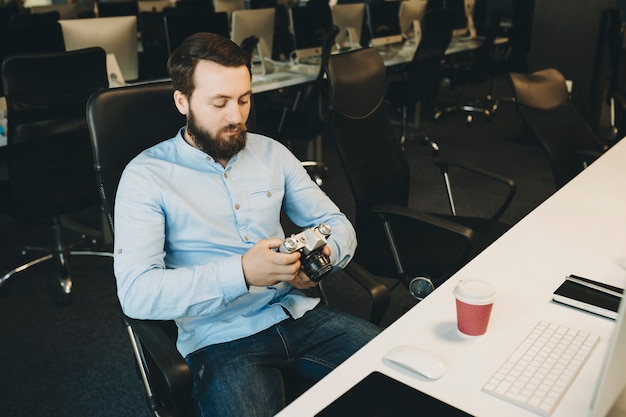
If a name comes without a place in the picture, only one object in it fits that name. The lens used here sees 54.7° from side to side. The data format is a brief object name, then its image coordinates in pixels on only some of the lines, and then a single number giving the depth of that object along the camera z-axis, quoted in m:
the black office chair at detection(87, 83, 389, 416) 1.39
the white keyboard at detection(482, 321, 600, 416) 0.99
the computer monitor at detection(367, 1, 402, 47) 5.68
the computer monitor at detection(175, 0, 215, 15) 6.69
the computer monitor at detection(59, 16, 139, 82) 3.50
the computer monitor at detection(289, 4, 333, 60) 4.70
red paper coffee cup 1.12
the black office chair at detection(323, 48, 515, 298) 2.04
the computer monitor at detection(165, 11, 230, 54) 4.00
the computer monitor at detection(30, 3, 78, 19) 5.53
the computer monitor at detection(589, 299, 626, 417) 0.74
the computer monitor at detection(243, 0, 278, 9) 7.33
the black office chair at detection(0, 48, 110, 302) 2.43
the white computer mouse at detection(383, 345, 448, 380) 1.05
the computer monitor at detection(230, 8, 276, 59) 4.27
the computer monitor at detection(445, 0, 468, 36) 6.51
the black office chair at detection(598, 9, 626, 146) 4.14
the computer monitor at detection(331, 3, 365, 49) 5.20
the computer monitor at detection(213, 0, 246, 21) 6.14
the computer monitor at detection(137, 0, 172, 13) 6.74
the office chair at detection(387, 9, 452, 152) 4.50
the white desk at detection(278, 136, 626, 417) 1.01
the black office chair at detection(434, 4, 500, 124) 5.66
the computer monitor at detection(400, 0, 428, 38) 5.98
